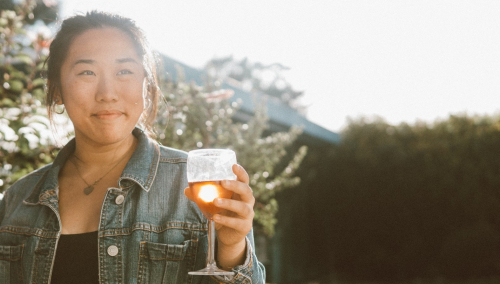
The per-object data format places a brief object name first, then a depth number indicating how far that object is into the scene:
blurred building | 10.02
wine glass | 1.46
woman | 1.67
